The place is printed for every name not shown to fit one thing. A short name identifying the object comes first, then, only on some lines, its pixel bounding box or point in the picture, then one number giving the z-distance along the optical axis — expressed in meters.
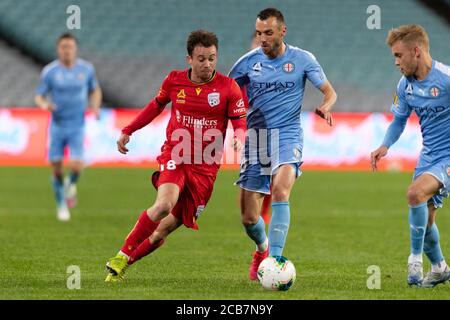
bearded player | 15.70
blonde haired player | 14.51
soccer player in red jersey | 15.45
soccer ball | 14.17
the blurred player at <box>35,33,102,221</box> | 28.75
